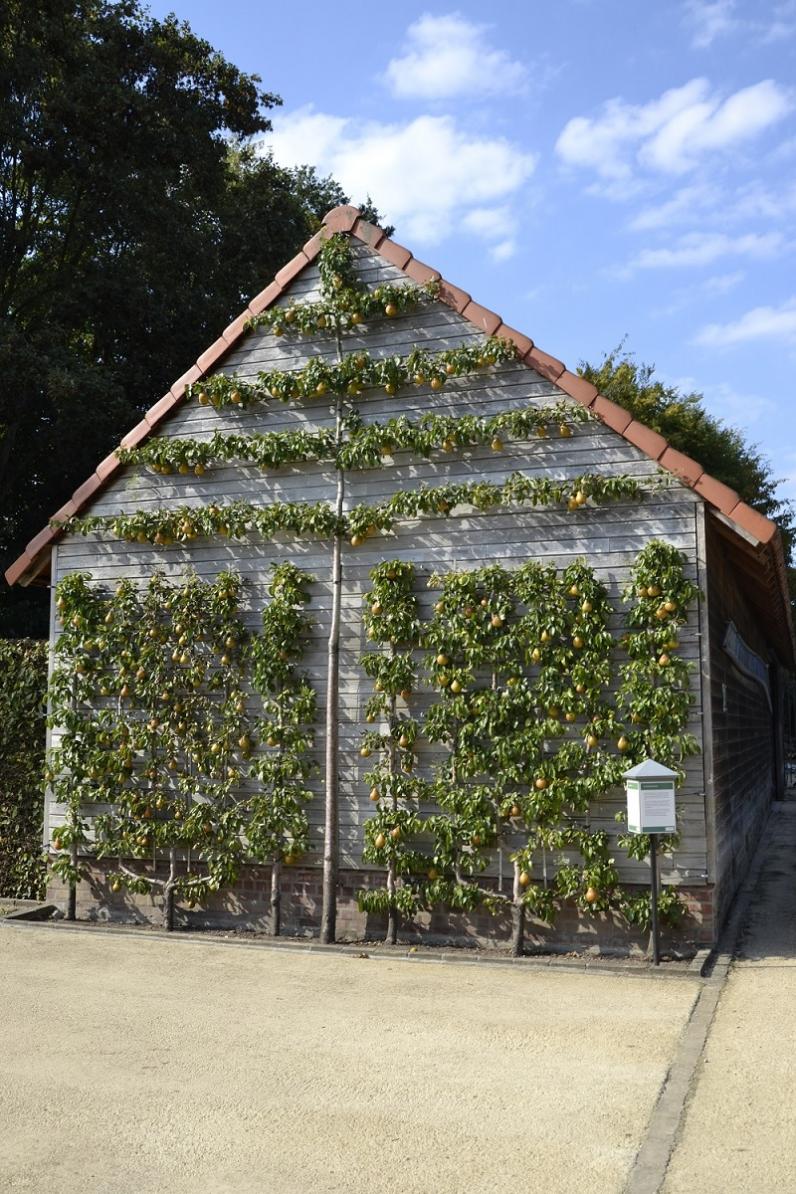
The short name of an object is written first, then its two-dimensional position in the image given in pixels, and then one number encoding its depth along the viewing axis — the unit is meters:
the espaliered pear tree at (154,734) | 10.31
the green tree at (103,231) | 18.09
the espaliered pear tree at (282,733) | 9.95
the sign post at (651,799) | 8.25
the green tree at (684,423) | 32.44
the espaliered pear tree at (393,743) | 9.57
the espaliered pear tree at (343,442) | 9.60
